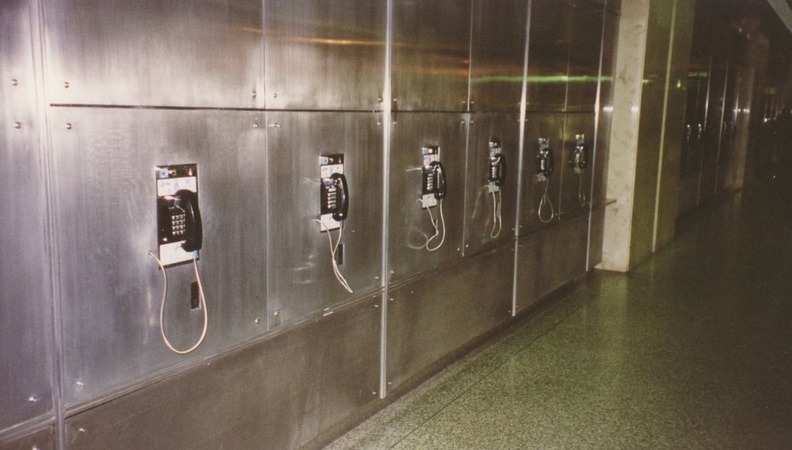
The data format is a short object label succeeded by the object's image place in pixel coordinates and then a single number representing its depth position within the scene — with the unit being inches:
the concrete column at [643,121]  249.1
